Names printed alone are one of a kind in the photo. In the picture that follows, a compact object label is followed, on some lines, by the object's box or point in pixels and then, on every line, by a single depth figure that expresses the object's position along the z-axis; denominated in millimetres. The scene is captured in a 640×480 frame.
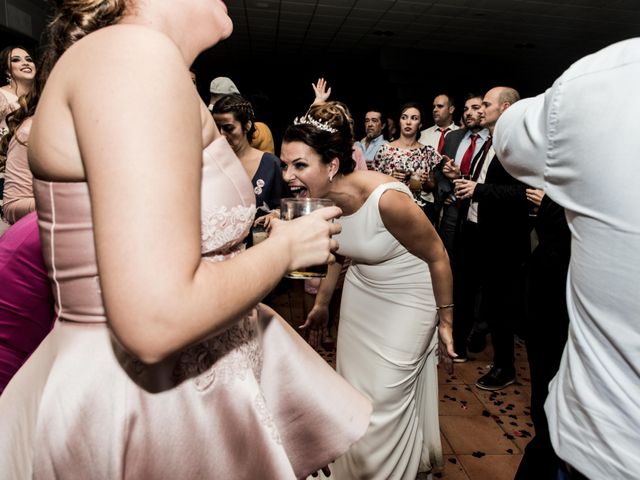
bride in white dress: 2037
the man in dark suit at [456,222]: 3562
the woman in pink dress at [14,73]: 3654
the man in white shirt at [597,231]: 748
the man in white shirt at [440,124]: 5754
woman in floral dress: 4574
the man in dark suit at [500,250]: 3191
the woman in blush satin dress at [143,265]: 540
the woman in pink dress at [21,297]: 1118
